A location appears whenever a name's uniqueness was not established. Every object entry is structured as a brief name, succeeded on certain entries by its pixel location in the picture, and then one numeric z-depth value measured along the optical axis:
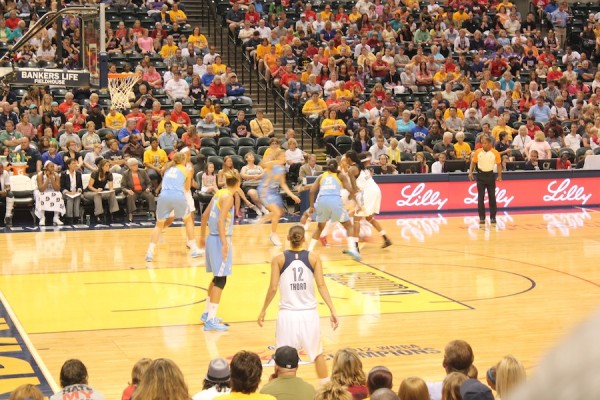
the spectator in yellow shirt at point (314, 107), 24.98
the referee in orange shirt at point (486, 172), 19.84
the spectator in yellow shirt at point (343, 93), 25.47
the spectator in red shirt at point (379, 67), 27.34
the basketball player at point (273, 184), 17.16
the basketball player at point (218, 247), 10.83
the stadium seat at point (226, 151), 22.23
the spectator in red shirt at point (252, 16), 27.69
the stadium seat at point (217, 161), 21.52
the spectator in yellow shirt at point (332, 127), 24.11
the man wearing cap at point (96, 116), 22.14
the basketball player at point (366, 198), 16.59
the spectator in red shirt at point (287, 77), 25.86
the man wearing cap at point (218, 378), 6.29
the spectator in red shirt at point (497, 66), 29.20
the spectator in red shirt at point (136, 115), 22.19
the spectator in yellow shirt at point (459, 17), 30.94
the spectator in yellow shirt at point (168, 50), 25.42
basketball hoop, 22.08
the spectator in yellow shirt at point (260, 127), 23.38
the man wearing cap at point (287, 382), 6.40
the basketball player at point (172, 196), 15.25
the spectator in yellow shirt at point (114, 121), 22.26
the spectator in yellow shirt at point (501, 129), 24.98
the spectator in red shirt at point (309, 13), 28.81
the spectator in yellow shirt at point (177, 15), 27.22
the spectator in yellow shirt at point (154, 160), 21.12
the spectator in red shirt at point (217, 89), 24.67
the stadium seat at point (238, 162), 21.83
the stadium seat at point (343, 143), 23.48
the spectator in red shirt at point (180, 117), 23.08
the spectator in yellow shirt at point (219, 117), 23.50
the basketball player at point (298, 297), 8.40
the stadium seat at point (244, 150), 22.35
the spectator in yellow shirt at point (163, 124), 22.11
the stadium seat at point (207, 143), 22.53
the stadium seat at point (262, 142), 22.73
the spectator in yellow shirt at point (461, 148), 23.61
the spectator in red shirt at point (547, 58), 30.30
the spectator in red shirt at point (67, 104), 22.25
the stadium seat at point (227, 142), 22.64
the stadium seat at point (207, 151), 22.00
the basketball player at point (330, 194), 15.41
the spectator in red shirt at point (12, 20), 24.04
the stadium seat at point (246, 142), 22.77
